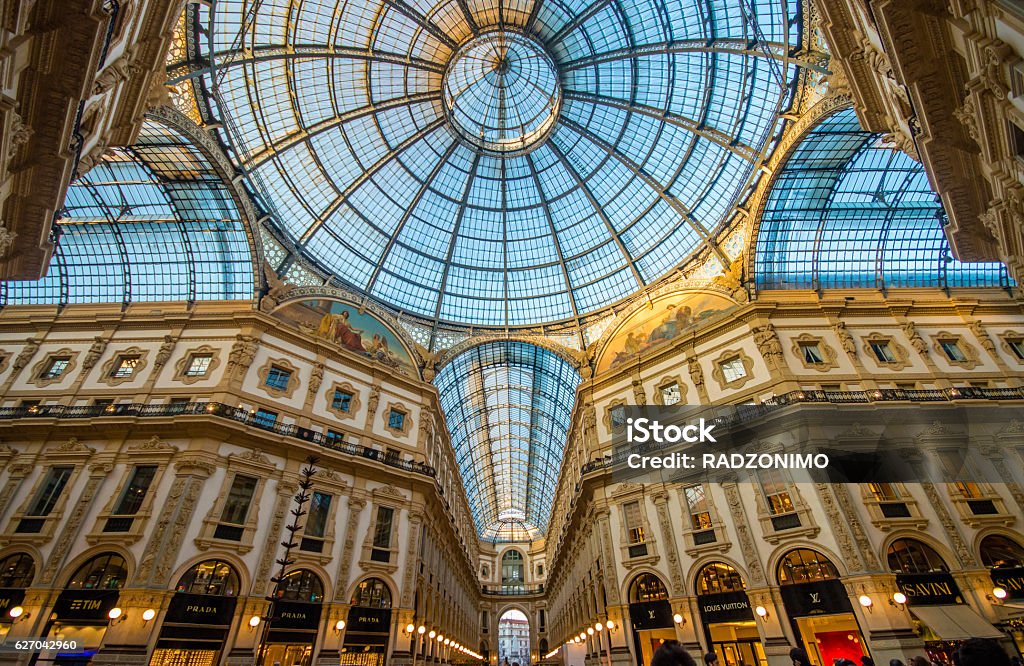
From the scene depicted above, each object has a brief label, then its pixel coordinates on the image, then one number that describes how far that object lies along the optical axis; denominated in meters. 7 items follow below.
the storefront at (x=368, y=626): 24.17
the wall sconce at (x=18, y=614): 19.22
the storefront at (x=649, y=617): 24.86
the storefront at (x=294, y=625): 22.36
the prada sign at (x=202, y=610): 20.13
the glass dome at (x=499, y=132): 28.66
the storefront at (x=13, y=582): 19.67
